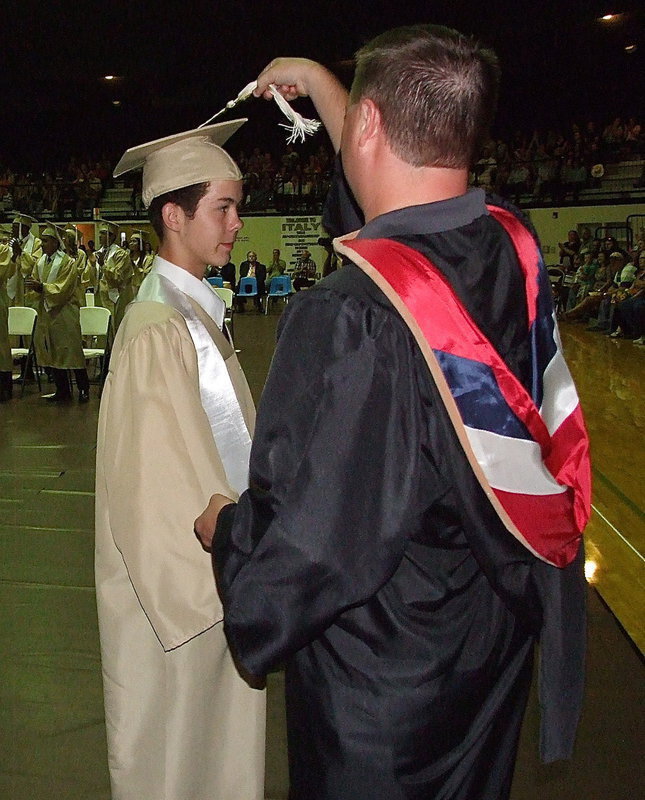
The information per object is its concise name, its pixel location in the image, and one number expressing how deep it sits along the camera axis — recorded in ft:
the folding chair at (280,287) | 60.59
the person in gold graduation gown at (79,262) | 28.19
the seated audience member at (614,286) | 40.22
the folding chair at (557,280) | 50.21
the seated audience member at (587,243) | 49.08
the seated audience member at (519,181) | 59.19
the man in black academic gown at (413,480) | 3.20
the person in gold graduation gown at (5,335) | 26.78
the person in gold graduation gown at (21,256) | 31.07
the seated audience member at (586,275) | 46.11
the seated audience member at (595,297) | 43.73
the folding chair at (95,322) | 27.99
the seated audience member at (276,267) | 63.36
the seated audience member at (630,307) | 37.11
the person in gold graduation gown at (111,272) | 33.65
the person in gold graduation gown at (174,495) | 5.36
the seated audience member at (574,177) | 56.54
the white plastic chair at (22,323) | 27.78
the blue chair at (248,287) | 59.88
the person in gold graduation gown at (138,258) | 36.09
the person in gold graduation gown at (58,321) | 26.99
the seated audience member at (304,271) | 57.90
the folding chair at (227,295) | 35.09
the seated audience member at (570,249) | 51.44
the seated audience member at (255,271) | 60.80
